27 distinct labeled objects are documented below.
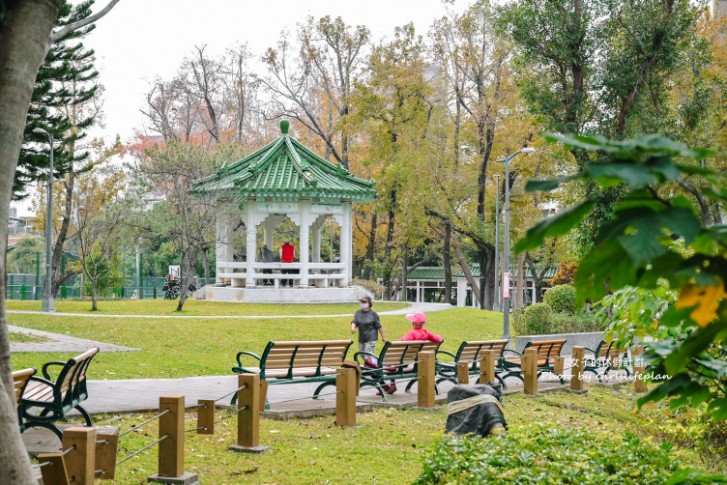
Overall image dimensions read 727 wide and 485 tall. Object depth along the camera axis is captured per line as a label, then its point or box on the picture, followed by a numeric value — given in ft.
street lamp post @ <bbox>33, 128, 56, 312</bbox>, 91.62
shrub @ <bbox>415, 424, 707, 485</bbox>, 18.51
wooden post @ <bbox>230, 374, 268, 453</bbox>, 27.84
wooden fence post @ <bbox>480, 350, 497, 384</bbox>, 43.42
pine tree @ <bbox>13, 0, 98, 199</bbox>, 73.05
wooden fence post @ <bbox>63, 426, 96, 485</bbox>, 18.07
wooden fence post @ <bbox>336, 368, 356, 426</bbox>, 33.09
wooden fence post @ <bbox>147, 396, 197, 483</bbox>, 23.44
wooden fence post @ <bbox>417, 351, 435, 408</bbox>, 39.11
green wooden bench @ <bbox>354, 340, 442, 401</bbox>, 40.78
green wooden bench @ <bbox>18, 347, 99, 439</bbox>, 25.24
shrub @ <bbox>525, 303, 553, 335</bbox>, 76.95
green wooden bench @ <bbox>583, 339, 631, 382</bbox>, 55.16
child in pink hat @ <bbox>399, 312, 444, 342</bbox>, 44.32
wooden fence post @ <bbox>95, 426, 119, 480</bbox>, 19.49
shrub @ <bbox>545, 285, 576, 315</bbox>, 82.53
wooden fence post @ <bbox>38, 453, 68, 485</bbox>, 16.15
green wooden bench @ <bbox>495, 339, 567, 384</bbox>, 49.37
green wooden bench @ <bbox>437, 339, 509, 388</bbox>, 45.58
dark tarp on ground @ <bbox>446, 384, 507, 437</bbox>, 29.84
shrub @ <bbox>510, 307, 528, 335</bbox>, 78.18
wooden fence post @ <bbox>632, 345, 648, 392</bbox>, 50.06
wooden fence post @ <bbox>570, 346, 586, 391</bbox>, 50.60
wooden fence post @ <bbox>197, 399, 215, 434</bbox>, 27.94
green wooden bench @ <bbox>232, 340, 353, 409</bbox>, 36.47
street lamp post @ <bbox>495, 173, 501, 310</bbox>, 117.78
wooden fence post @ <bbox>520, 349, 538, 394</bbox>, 47.16
